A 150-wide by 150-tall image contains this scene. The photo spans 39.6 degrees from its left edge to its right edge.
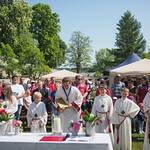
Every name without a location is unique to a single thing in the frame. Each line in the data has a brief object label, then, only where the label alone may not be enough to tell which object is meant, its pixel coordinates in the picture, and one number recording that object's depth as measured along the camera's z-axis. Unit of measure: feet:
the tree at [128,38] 126.93
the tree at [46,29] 94.53
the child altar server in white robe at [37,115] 16.30
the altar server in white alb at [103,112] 17.81
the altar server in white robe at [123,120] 17.13
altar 11.15
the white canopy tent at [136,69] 35.13
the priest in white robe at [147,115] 15.79
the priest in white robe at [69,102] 16.88
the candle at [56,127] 12.44
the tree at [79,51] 156.57
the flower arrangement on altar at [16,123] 12.61
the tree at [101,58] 174.29
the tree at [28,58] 73.66
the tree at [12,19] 67.50
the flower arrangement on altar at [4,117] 12.57
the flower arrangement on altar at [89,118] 12.15
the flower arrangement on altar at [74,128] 12.22
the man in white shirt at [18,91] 21.95
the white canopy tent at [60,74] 50.91
